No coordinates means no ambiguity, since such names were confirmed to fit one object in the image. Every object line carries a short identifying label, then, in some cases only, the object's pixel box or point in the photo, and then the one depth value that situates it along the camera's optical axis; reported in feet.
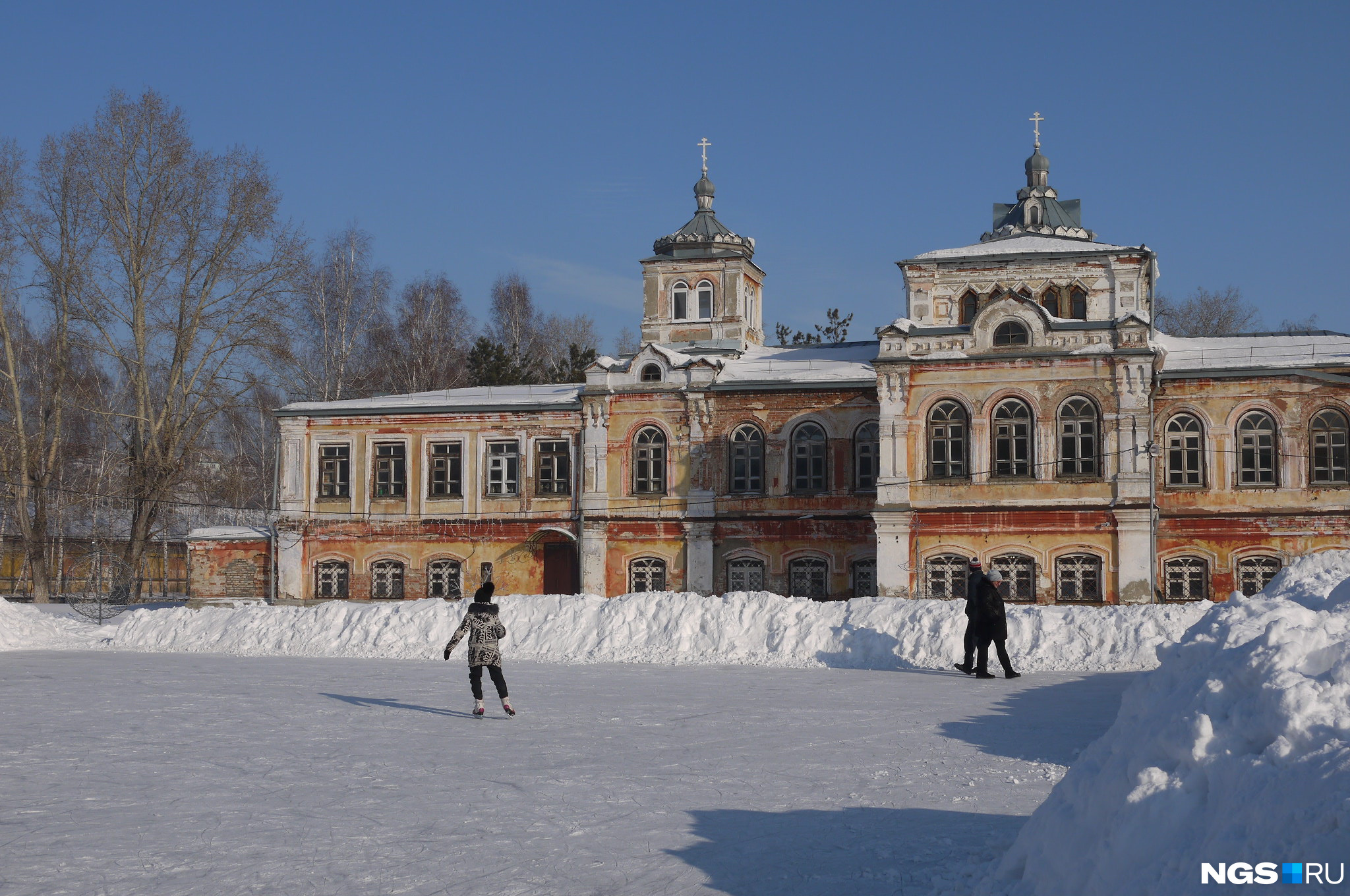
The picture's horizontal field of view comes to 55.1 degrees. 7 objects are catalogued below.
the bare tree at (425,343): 184.85
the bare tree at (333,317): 164.55
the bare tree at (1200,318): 207.00
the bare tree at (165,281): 131.13
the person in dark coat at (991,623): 60.03
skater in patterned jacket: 48.08
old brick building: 98.32
